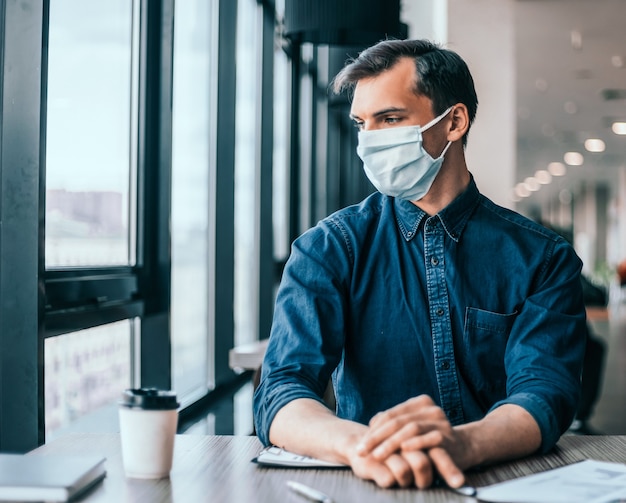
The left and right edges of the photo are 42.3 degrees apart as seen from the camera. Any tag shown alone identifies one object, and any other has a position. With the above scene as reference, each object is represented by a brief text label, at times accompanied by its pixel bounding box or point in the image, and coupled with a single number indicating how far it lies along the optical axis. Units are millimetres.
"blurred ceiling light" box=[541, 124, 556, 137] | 13667
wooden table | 1020
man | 1430
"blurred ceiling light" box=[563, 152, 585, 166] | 17625
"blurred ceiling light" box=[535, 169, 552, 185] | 21884
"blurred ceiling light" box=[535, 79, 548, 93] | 9738
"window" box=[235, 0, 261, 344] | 4039
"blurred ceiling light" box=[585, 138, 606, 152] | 15286
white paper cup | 1076
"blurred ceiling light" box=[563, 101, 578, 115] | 11301
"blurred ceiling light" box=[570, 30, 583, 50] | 7258
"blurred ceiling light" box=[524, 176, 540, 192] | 23625
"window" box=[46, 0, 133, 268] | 2004
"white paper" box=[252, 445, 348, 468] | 1155
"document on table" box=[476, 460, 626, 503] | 994
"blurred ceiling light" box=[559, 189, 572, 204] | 28266
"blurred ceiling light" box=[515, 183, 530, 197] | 25133
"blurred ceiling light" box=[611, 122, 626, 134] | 13011
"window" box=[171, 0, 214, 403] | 3014
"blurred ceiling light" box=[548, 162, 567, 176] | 19875
